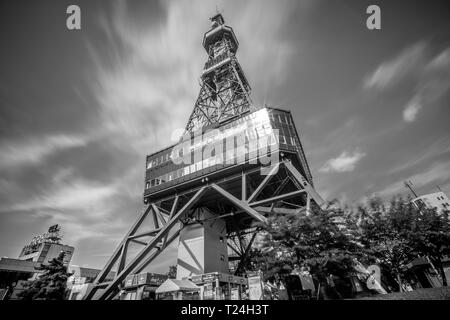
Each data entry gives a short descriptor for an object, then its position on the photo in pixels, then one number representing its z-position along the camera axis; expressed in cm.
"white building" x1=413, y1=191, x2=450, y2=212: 6469
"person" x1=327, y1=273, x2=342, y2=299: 1558
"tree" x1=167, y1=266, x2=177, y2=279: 6341
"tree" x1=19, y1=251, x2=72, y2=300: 2709
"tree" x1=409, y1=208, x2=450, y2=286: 1689
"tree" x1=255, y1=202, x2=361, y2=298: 1396
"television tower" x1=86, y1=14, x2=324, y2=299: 2385
